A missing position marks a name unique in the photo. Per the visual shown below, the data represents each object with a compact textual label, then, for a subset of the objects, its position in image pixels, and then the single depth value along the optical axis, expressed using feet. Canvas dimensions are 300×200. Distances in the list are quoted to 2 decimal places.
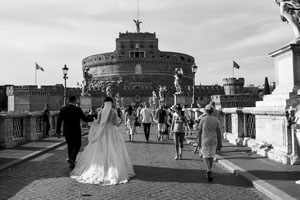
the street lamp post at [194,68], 93.91
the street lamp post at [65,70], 83.71
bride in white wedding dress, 23.09
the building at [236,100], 204.23
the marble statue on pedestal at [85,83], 109.91
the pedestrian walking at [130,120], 50.49
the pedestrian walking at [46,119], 53.85
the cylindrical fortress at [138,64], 299.58
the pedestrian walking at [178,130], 32.65
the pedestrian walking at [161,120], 50.29
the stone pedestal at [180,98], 118.94
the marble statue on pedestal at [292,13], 30.47
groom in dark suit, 28.02
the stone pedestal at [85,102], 106.03
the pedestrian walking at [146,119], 48.75
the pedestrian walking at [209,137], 23.56
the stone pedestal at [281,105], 27.45
